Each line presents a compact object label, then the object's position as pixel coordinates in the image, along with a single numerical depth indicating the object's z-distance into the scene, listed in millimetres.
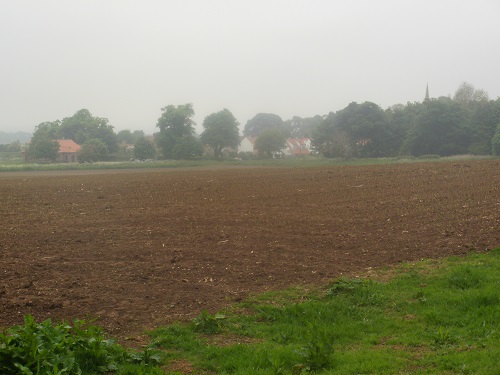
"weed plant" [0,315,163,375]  4543
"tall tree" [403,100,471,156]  62469
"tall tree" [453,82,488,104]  86625
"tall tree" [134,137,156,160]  62500
